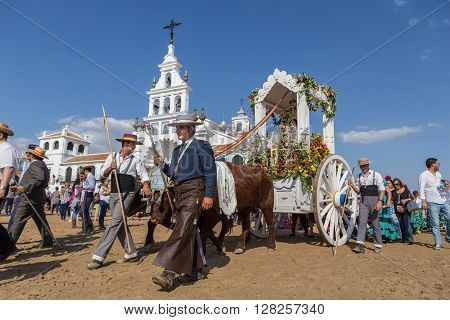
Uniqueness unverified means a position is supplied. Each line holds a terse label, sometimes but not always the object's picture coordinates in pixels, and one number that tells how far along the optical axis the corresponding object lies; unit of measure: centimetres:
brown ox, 453
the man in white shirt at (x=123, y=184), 405
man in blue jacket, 305
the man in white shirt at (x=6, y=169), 373
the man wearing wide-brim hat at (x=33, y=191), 485
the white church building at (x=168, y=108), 3522
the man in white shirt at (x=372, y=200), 535
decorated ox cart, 532
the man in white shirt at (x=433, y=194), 593
